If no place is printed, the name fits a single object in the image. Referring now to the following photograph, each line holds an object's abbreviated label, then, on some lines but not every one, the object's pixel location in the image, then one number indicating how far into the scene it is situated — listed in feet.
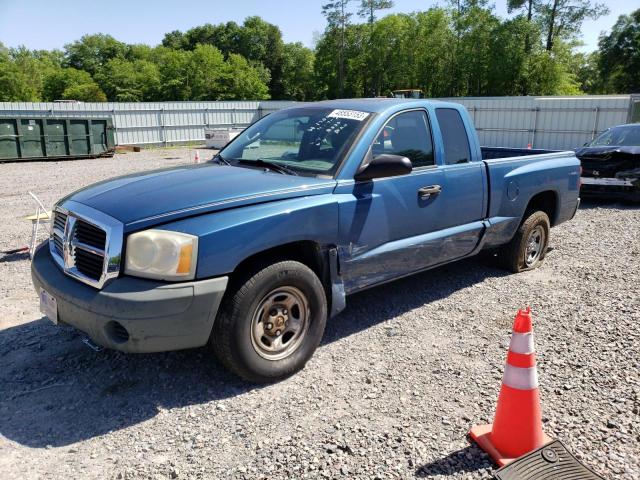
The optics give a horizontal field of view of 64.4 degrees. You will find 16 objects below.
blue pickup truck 9.73
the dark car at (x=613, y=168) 33.22
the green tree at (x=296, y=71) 261.24
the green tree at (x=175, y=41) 327.88
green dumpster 61.21
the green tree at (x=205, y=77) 220.23
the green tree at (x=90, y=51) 304.91
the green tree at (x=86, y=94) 222.28
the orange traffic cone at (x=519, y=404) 8.90
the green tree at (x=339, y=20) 190.19
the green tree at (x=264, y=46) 291.99
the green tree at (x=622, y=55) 179.01
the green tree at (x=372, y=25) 187.62
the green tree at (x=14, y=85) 217.77
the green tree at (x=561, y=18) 150.71
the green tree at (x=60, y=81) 242.17
